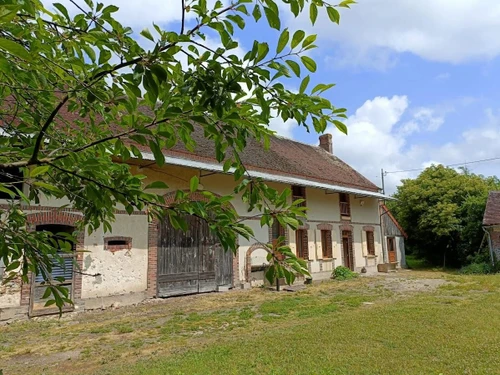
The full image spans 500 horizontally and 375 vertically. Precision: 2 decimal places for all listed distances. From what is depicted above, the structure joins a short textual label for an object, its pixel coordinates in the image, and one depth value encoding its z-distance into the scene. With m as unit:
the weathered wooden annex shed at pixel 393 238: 21.02
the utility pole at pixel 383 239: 20.20
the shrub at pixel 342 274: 16.20
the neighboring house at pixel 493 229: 18.14
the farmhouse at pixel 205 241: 9.38
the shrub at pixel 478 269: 17.78
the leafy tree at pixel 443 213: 20.80
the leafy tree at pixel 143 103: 1.18
